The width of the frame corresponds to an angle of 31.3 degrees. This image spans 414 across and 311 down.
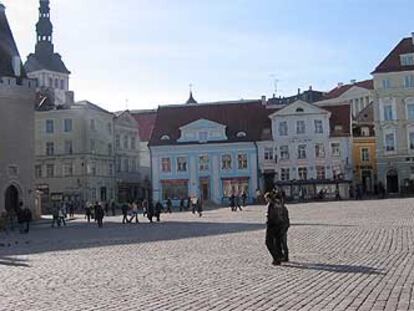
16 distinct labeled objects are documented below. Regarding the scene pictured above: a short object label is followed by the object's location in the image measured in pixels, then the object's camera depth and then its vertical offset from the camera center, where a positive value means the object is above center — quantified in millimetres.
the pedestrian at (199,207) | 49625 -74
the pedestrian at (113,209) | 63375 +18
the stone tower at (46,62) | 118188 +25577
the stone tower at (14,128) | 52250 +6083
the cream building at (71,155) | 80938 +6214
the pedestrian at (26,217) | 39500 -244
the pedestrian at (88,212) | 51156 -133
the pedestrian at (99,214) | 41100 -241
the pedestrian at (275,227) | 15887 -518
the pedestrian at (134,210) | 46012 -104
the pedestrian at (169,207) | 61375 +7
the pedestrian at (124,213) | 44666 -257
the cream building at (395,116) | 76250 +8563
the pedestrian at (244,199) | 67988 +486
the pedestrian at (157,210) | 44475 -156
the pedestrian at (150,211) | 44094 -196
